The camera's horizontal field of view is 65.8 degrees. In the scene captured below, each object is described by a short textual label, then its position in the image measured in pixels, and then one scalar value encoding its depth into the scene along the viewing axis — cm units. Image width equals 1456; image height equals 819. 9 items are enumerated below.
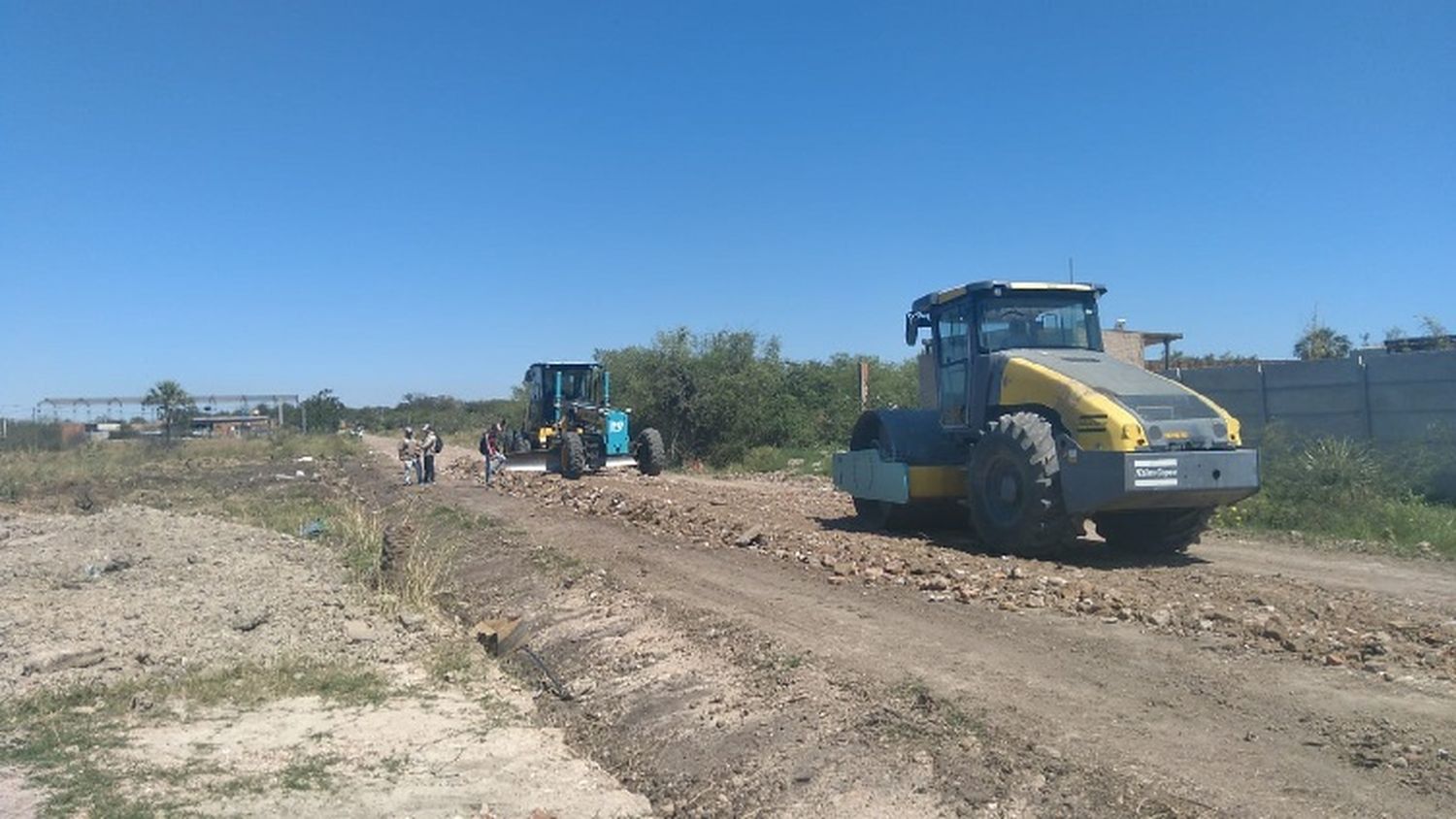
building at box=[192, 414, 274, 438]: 6938
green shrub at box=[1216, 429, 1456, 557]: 1418
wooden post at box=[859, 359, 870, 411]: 3501
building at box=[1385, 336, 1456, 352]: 2281
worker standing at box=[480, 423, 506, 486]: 2789
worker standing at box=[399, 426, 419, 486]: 2900
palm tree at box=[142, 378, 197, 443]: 6638
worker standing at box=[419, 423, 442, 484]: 2792
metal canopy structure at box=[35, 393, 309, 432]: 7022
